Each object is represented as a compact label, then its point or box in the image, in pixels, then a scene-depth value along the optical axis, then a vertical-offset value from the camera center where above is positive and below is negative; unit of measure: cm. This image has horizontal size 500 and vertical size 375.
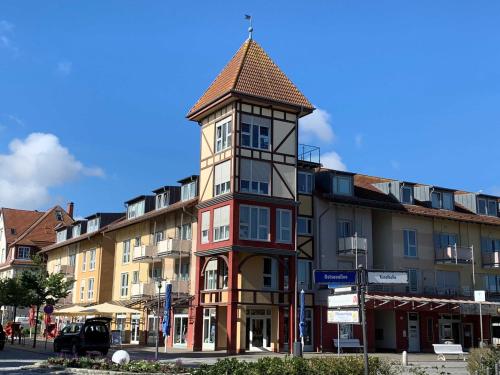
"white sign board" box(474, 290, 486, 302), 3477 +220
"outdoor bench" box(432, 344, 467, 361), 3356 -61
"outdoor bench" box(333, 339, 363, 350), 3850 -42
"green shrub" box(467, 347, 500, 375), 1614 -52
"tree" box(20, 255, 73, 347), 4353 +311
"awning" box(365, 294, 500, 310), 3809 +217
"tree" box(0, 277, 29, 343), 4569 +261
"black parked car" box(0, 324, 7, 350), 3509 -34
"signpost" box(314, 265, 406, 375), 1414 +117
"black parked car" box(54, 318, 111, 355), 3095 -21
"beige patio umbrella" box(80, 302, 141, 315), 3688 +133
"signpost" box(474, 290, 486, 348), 3475 +220
